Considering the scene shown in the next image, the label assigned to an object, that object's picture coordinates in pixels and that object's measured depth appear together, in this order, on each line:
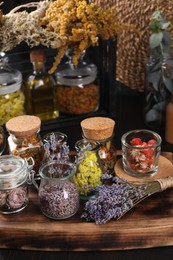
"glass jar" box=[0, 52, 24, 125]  0.95
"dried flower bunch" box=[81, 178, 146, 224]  0.72
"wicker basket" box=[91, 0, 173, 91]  1.06
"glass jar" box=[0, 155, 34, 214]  0.73
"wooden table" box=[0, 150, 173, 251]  0.70
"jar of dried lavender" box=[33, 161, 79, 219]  0.72
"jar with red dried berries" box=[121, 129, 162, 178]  0.80
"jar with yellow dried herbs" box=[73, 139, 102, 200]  0.76
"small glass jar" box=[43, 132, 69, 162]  0.80
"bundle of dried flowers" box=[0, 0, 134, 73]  0.89
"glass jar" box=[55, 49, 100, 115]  1.00
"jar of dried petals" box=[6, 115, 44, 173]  0.82
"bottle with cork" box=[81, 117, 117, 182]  0.81
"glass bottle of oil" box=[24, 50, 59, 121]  0.99
